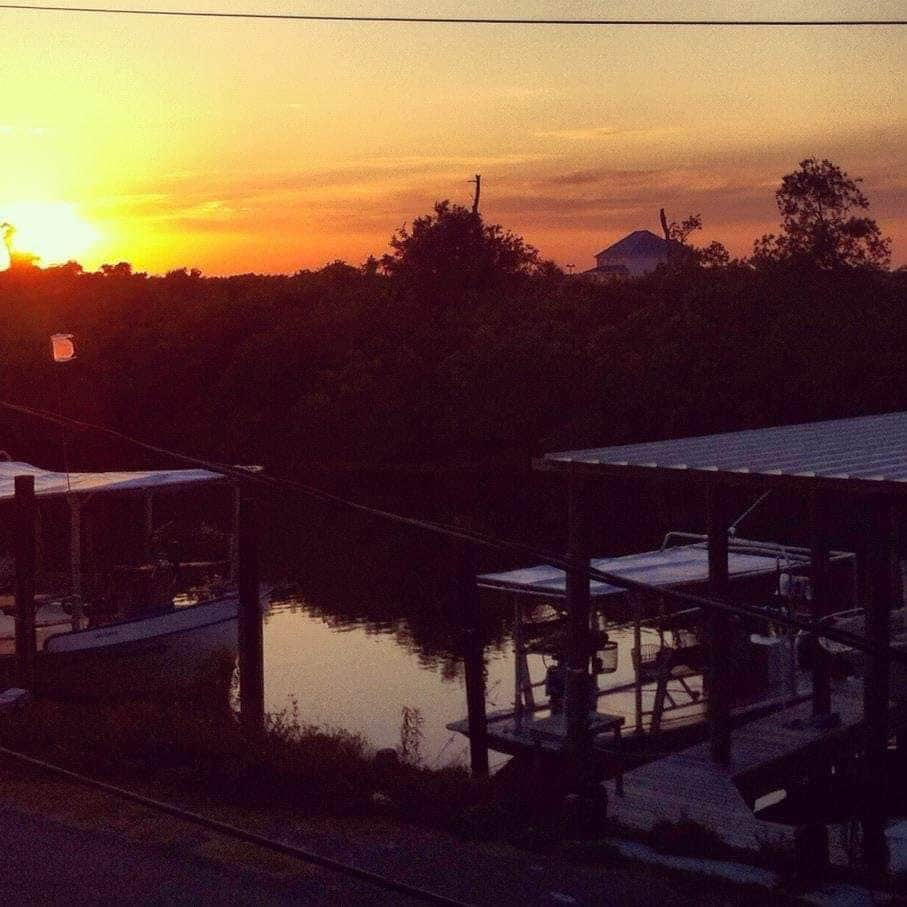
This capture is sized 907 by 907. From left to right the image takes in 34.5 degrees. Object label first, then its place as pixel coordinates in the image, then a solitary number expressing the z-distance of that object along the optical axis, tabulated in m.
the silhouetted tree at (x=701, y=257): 63.33
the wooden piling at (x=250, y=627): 15.85
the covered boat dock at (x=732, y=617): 12.36
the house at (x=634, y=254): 119.31
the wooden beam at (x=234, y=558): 23.27
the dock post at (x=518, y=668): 15.31
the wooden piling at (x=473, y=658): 15.49
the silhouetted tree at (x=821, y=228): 55.03
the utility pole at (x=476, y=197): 78.50
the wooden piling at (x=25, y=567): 17.22
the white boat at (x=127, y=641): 20.27
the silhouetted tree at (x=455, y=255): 72.12
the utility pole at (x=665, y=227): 91.50
